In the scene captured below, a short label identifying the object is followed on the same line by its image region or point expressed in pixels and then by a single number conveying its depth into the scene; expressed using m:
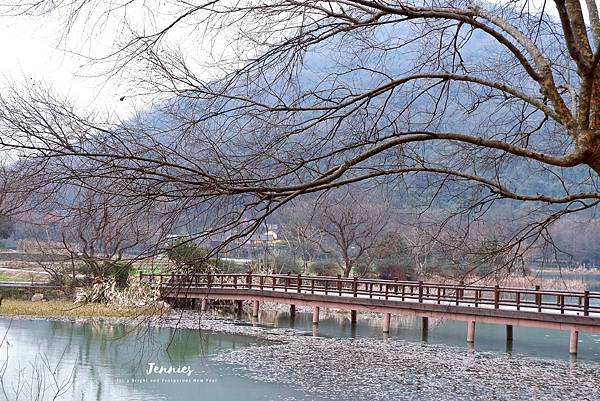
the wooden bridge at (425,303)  21.78
